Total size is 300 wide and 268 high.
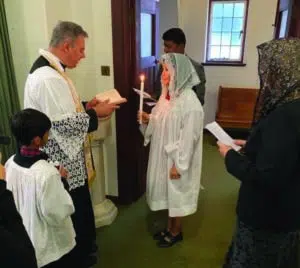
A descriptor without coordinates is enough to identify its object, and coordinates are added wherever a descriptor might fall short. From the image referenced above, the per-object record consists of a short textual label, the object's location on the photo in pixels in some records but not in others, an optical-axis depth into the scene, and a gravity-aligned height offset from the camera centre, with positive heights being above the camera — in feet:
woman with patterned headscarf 3.65 -1.63
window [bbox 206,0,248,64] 14.49 +0.28
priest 5.40 -1.19
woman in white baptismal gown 6.32 -2.17
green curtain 7.01 -1.17
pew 14.55 -3.21
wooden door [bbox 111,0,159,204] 7.60 -0.94
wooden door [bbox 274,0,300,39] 11.16 +0.72
